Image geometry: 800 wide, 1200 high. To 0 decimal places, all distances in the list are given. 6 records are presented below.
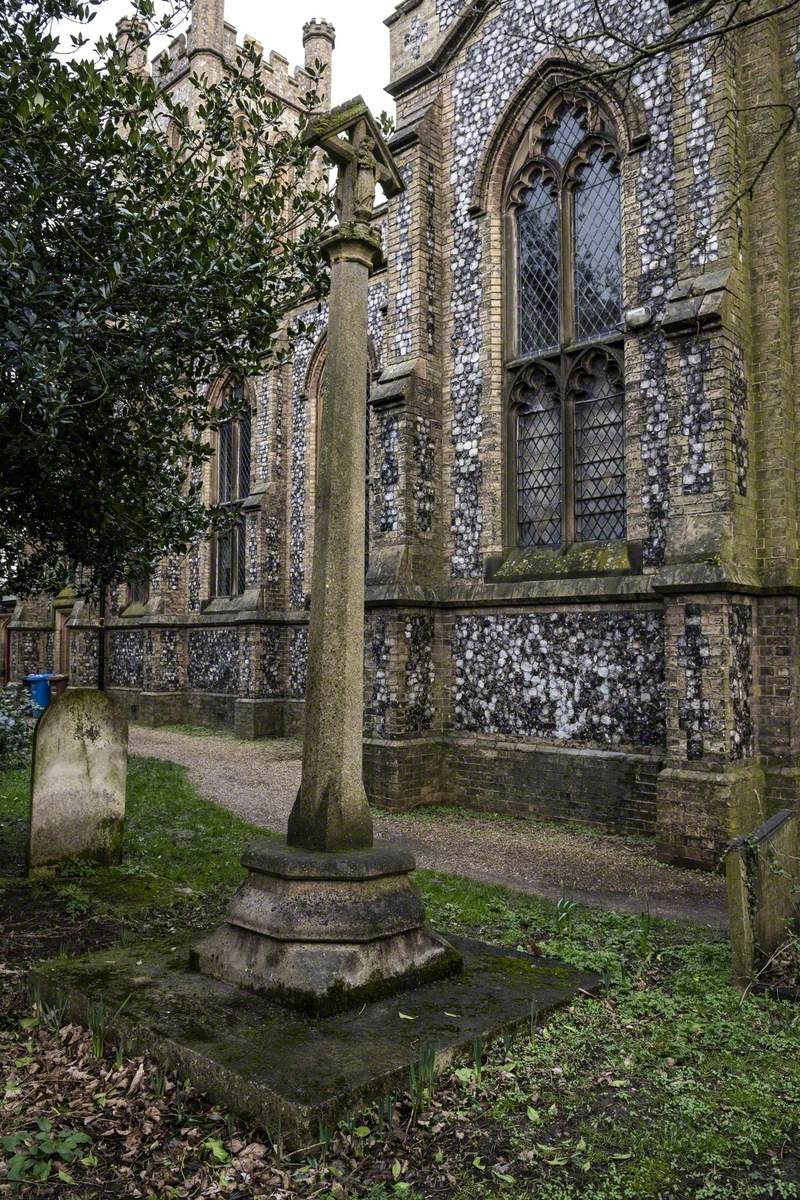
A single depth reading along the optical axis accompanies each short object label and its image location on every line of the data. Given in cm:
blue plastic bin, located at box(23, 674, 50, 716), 2268
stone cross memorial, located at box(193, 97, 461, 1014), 378
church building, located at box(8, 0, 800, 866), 805
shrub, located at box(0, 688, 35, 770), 1328
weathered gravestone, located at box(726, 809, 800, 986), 440
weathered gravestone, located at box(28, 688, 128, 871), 638
